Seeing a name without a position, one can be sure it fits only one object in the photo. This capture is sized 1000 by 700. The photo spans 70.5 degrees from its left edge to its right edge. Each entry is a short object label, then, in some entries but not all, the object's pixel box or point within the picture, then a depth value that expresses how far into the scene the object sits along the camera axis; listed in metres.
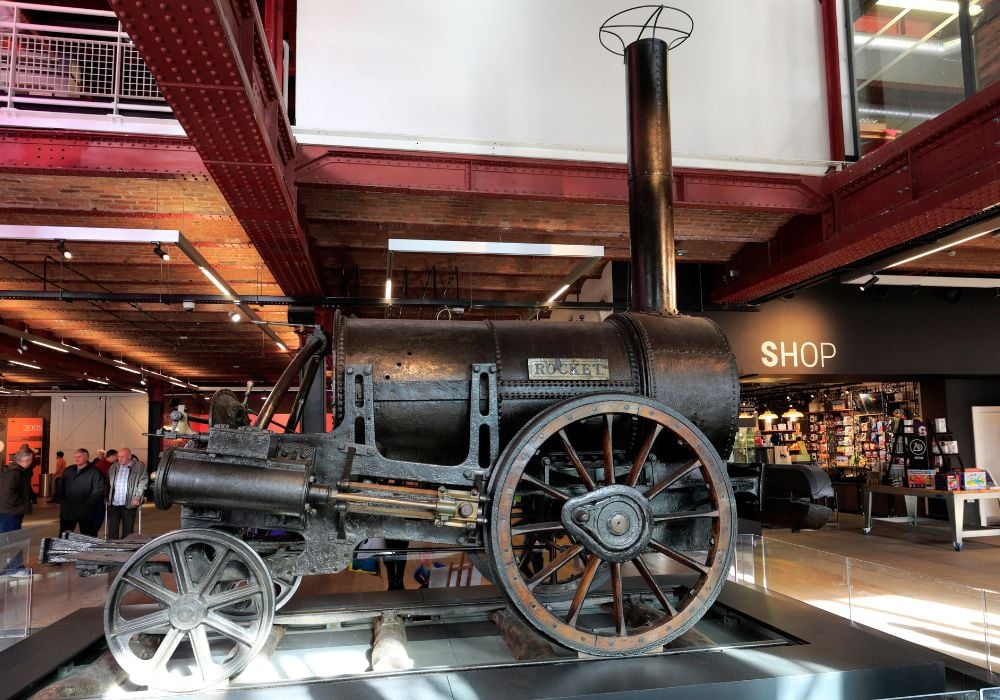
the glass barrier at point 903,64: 6.62
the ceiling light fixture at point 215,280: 7.50
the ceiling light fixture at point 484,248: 6.64
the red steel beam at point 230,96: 3.79
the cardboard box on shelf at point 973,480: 9.88
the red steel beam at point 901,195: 5.92
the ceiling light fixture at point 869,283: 9.69
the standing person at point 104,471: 9.28
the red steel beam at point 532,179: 7.14
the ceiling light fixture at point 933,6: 6.40
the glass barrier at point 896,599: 3.66
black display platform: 2.98
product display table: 9.62
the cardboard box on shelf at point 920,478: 10.42
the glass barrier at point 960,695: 2.57
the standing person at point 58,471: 9.34
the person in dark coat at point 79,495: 8.98
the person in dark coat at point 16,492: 8.64
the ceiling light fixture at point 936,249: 7.18
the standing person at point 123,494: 9.32
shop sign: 10.48
